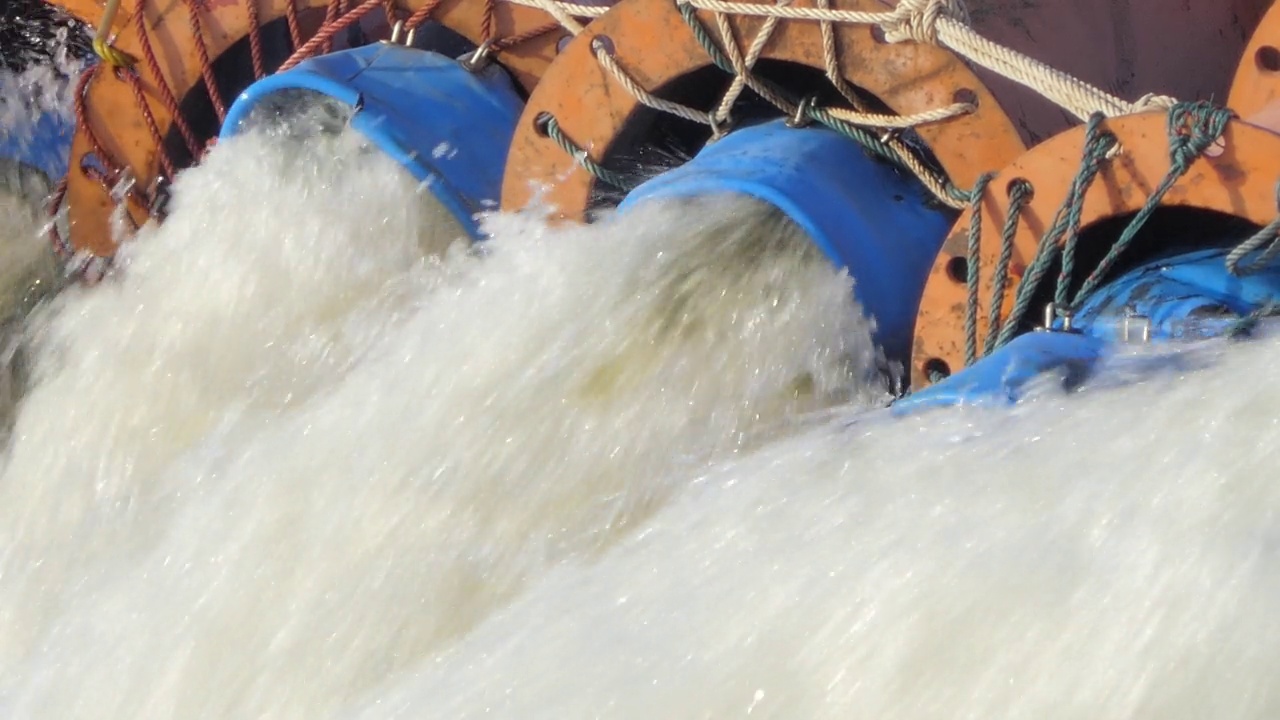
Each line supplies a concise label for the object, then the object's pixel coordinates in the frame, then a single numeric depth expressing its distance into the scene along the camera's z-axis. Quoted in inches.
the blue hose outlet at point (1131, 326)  258.0
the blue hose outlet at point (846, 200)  268.2
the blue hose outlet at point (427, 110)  281.2
